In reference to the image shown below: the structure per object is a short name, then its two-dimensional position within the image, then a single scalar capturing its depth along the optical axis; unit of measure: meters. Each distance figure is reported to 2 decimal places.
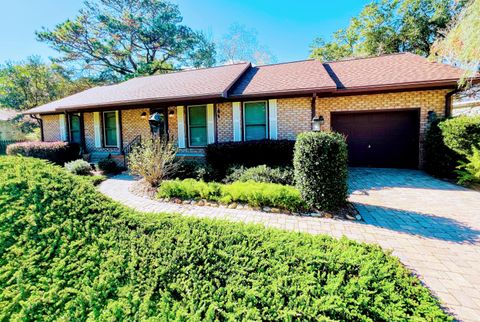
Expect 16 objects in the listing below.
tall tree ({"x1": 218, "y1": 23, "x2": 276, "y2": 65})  29.16
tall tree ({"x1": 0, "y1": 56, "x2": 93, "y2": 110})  20.83
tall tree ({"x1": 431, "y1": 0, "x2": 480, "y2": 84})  5.05
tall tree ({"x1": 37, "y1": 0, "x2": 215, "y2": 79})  18.83
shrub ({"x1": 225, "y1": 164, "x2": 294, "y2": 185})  6.38
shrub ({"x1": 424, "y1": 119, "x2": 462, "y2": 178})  6.75
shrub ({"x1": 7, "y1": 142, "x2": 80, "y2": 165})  10.95
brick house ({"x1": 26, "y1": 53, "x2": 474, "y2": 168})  8.11
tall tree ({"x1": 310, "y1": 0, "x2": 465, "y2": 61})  13.77
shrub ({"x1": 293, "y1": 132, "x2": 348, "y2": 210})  4.55
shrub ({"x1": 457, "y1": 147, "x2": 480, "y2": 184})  5.81
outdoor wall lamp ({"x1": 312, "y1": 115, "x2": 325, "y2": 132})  5.54
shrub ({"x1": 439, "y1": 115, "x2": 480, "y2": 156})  6.11
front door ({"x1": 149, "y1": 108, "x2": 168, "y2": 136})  9.17
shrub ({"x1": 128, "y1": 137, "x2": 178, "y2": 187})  6.60
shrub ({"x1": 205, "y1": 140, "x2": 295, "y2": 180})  7.76
